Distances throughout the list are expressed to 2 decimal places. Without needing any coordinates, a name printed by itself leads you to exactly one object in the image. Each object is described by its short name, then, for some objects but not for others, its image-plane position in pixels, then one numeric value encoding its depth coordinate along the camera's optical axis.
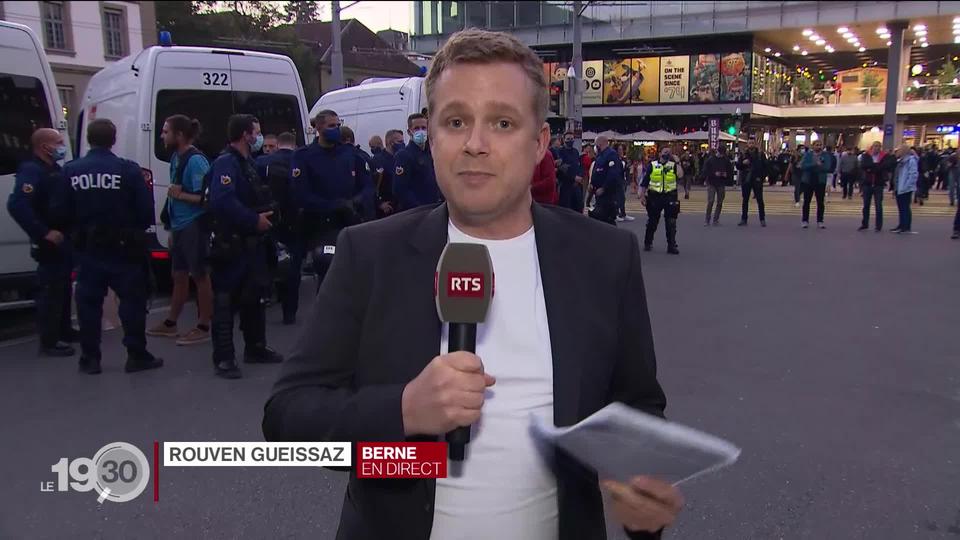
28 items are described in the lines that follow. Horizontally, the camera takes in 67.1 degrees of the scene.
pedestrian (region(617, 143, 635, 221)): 15.08
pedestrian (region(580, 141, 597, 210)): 17.50
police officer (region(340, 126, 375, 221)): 7.18
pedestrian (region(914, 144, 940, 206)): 22.77
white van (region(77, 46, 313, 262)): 8.12
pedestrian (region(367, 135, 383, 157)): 10.78
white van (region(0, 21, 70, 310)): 6.84
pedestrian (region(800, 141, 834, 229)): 14.45
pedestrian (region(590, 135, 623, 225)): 12.05
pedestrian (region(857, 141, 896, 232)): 14.60
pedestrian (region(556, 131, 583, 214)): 12.25
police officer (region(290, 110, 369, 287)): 6.89
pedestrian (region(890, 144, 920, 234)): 14.05
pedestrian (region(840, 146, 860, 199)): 24.78
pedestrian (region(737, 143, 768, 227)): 15.46
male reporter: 1.44
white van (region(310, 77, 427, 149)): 11.73
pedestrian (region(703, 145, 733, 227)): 15.46
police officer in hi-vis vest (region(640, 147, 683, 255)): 11.93
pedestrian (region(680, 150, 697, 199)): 26.88
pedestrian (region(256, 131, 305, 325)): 7.13
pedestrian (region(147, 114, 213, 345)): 6.33
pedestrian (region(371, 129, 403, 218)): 9.92
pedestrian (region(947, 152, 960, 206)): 20.88
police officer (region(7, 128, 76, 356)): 5.96
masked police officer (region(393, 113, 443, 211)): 7.84
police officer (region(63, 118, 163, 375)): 5.47
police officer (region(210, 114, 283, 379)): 5.66
